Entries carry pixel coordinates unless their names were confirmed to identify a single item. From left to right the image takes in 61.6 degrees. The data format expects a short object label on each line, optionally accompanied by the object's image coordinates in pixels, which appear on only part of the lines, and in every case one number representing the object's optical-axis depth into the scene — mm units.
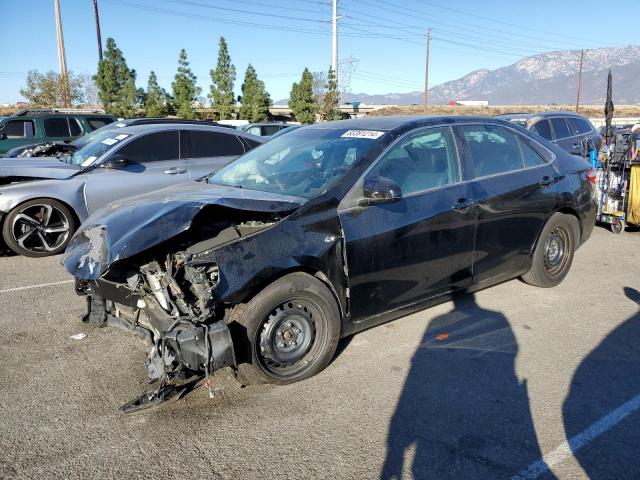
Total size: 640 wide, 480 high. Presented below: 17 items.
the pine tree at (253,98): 45781
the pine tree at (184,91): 42281
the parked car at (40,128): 13297
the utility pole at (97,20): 34875
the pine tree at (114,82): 40906
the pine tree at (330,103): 44175
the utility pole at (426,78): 55066
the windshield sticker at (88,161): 7379
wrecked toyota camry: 3236
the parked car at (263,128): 18984
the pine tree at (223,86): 44875
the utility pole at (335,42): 34684
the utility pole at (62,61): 33156
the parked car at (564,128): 11453
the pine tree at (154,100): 41719
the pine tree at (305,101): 46656
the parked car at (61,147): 8734
